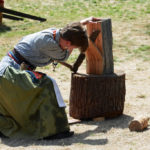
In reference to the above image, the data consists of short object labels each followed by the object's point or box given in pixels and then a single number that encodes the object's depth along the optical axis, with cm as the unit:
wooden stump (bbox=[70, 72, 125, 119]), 1056
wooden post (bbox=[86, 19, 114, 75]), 1055
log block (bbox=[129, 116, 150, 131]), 977
